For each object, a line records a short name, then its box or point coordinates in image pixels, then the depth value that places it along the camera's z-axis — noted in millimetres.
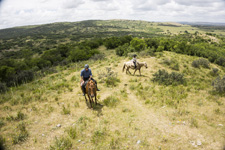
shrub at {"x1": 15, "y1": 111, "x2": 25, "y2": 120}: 6803
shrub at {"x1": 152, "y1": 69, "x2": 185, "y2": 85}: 11562
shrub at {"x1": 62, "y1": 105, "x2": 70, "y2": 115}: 7172
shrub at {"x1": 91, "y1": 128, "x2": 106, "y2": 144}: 5160
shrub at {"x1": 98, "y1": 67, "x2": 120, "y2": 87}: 11617
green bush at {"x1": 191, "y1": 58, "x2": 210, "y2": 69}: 20048
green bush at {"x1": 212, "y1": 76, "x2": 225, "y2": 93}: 9753
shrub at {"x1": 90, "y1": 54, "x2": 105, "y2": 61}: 30241
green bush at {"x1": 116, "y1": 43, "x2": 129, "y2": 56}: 33088
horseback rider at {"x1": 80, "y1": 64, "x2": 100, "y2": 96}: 7819
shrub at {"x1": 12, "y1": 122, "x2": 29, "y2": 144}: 5090
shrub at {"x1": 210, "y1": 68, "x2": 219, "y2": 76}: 18416
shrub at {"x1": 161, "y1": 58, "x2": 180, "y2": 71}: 16859
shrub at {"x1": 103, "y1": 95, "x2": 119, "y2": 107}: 8070
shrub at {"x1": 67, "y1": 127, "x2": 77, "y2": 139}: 5360
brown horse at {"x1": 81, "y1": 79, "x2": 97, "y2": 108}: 6947
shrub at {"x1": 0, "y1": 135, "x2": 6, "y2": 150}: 4824
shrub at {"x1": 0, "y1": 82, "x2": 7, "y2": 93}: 12164
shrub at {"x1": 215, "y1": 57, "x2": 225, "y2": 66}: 29578
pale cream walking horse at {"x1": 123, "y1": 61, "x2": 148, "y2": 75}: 13457
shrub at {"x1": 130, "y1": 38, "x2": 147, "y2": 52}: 30056
